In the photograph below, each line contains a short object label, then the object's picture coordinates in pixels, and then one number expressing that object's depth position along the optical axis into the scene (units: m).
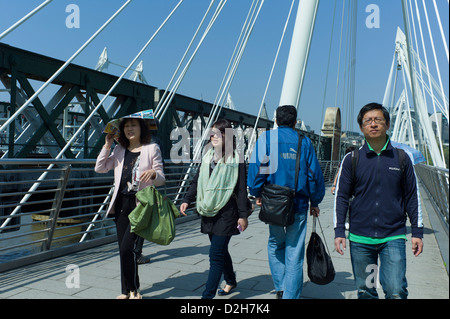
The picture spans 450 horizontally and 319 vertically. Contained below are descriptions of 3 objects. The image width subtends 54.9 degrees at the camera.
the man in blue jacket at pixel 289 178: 3.21
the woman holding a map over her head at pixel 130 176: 3.31
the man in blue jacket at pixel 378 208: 2.54
